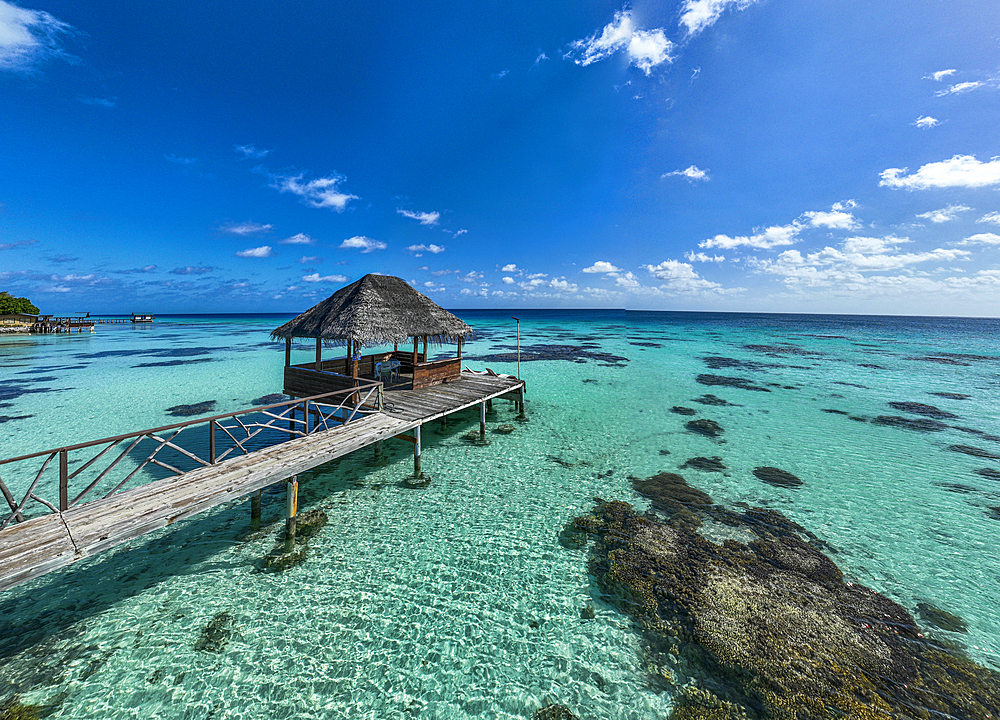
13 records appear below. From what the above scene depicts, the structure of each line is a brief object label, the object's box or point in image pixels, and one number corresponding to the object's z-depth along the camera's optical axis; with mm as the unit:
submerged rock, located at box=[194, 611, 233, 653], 5414
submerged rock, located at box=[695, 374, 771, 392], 24281
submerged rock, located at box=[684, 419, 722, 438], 15477
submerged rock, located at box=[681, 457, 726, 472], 11992
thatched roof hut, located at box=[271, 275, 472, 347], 12062
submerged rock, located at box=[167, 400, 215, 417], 17016
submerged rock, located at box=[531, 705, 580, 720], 4660
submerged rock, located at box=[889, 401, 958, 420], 18438
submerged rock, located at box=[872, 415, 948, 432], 16456
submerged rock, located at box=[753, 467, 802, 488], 10930
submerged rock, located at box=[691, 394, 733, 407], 20172
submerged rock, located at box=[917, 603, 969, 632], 5969
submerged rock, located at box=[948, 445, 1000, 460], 13461
